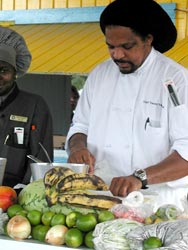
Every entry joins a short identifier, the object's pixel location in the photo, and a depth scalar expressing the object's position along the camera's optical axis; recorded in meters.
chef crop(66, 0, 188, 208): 3.55
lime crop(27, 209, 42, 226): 2.73
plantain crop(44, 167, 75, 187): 2.79
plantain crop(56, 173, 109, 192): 2.77
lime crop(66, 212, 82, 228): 2.64
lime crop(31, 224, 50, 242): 2.64
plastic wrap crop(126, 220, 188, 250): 2.26
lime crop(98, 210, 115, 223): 2.60
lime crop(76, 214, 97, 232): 2.58
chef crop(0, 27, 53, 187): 4.03
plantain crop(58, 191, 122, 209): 2.73
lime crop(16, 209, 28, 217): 2.78
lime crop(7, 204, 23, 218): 2.81
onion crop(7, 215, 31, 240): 2.65
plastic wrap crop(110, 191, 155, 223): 2.64
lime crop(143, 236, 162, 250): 2.31
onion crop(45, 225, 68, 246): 2.58
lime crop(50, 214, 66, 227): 2.66
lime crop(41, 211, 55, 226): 2.70
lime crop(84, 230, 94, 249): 2.52
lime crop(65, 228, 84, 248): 2.52
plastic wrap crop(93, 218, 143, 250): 2.44
